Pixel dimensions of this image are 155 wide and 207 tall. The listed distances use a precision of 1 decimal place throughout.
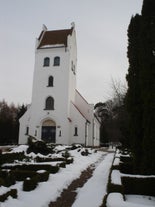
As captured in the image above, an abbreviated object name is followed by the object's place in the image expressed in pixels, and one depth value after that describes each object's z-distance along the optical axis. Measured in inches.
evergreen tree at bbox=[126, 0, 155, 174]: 419.2
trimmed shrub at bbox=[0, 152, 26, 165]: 563.2
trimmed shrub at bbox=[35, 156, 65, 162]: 618.2
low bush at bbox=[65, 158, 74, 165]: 629.3
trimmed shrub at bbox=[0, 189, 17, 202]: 270.5
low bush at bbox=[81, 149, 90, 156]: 934.5
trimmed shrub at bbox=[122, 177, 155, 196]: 359.9
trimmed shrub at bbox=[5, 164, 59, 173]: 483.0
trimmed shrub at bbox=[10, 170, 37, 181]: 406.9
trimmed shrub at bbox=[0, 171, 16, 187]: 356.7
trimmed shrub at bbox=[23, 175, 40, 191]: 345.4
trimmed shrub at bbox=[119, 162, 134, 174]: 466.9
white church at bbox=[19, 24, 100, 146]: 1577.3
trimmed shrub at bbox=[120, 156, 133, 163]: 568.3
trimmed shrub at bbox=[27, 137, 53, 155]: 785.6
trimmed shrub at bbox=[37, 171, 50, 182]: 399.5
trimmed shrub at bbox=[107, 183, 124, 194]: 298.8
